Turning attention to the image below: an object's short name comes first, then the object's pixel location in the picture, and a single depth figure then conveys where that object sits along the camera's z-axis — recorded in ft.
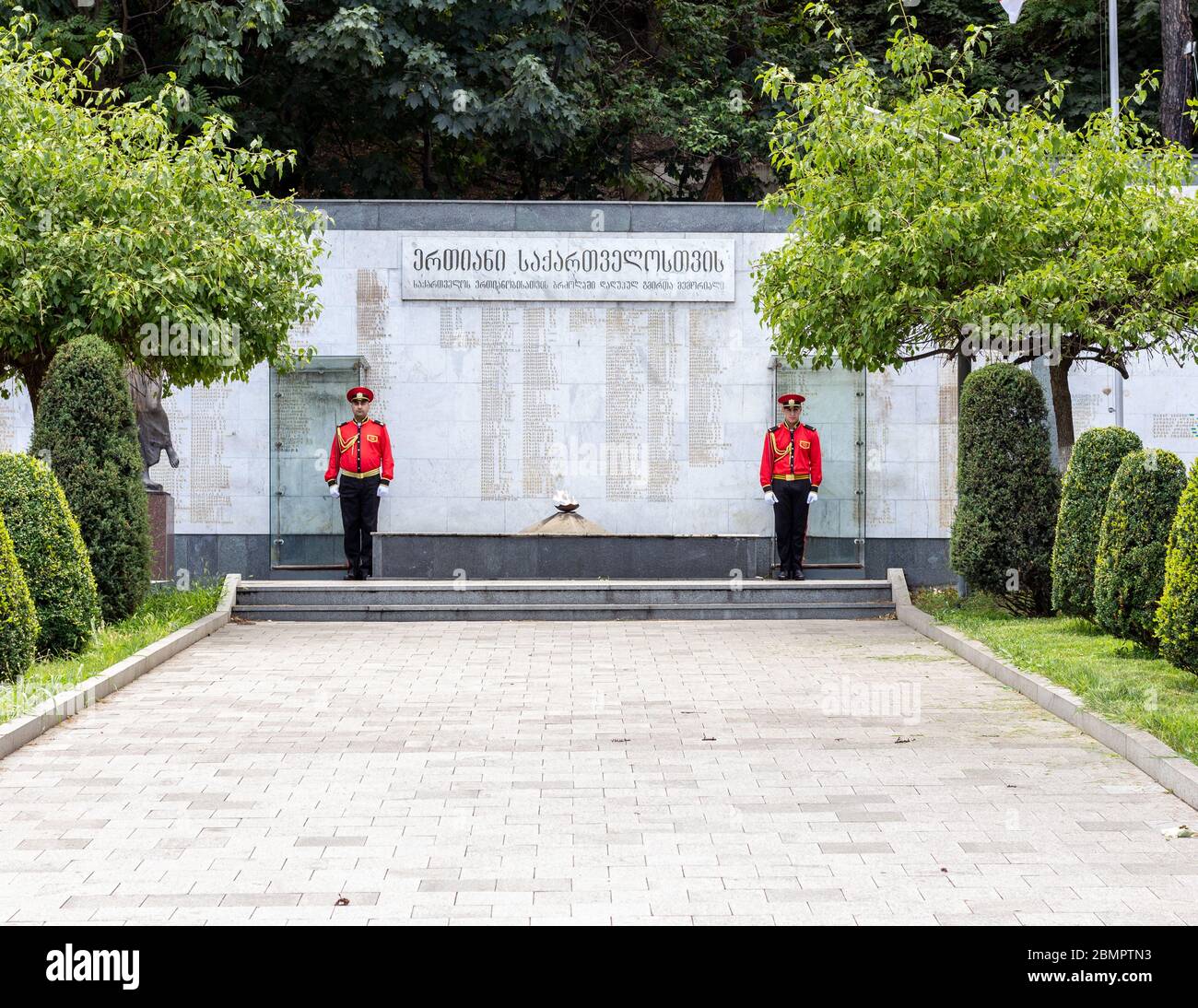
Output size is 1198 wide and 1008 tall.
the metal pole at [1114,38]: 83.61
